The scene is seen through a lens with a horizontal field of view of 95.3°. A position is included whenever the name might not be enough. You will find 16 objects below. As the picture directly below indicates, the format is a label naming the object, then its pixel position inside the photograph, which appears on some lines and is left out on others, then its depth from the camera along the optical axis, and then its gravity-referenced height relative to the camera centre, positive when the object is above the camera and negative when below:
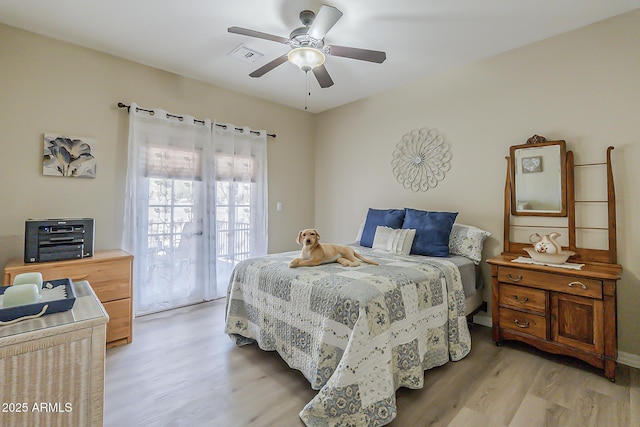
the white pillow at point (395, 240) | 2.78 -0.21
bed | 1.50 -0.68
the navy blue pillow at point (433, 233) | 2.72 -0.14
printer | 2.18 -0.19
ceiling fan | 2.04 +1.27
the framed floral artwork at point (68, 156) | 2.58 +0.54
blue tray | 0.92 -0.31
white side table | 0.86 -0.48
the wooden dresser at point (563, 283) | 1.97 -0.47
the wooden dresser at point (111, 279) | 2.24 -0.52
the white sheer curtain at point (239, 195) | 3.64 +0.29
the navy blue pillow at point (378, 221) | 3.15 -0.03
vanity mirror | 2.48 +0.36
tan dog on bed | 2.21 -0.29
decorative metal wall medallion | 3.28 +0.70
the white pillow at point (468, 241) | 2.74 -0.22
